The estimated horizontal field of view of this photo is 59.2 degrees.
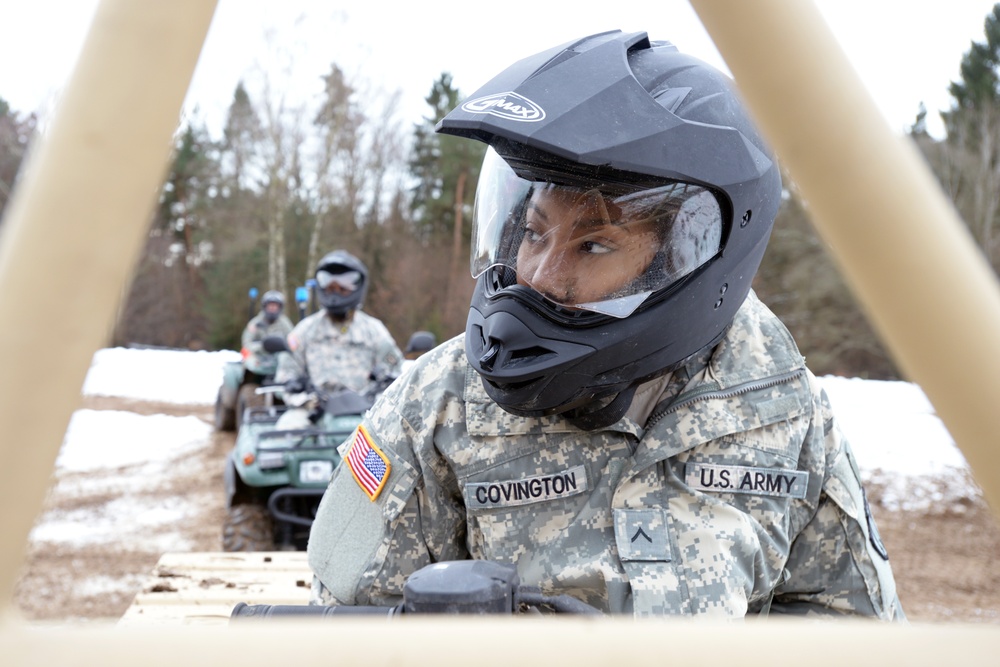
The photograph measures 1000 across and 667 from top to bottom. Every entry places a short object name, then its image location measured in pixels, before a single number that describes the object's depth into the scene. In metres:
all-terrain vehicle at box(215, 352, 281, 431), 10.35
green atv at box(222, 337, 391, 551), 5.53
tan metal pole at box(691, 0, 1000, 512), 0.34
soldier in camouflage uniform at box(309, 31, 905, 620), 1.50
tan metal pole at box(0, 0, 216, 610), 0.31
